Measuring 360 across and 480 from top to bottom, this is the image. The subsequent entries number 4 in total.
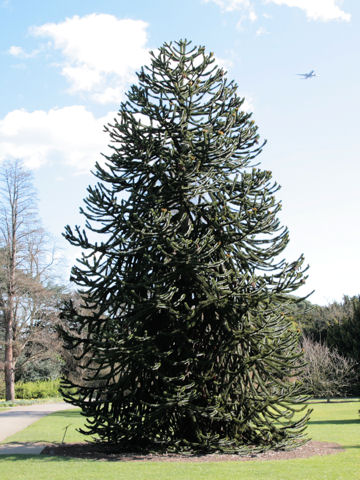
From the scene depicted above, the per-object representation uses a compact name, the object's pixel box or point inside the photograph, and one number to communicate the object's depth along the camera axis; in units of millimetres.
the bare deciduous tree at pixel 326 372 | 28422
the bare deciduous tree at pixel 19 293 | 32312
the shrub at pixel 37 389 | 36594
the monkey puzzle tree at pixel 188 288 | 9641
